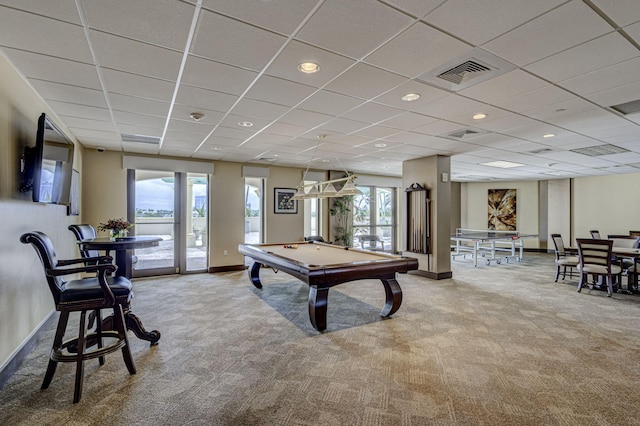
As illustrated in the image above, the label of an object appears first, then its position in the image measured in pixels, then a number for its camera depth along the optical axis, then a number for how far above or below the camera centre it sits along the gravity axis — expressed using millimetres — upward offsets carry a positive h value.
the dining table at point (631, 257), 5137 -691
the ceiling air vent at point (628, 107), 3531 +1237
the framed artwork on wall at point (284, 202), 7844 +279
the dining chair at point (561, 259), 6039 -880
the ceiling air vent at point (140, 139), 5078 +1215
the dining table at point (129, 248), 3082 -348
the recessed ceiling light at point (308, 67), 2611 +1221
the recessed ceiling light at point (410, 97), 3260 +1223
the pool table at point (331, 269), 3381 -631
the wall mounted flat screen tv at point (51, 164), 2910 +497
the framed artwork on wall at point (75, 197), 4757 +239
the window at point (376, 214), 9508 -19
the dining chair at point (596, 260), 5113 -758
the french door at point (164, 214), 6539 -33
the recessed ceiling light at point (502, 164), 7428 +1209
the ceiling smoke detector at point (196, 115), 3896 +1215
